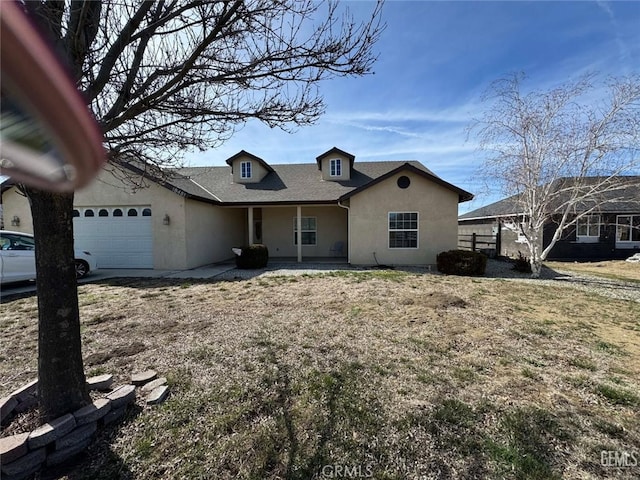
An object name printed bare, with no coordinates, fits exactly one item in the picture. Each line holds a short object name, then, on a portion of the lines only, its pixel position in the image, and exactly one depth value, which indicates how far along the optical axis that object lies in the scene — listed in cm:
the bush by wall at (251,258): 1237
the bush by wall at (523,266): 1163
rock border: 207
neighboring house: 1634
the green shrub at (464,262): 1091
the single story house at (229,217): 1180
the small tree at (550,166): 927
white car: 815
